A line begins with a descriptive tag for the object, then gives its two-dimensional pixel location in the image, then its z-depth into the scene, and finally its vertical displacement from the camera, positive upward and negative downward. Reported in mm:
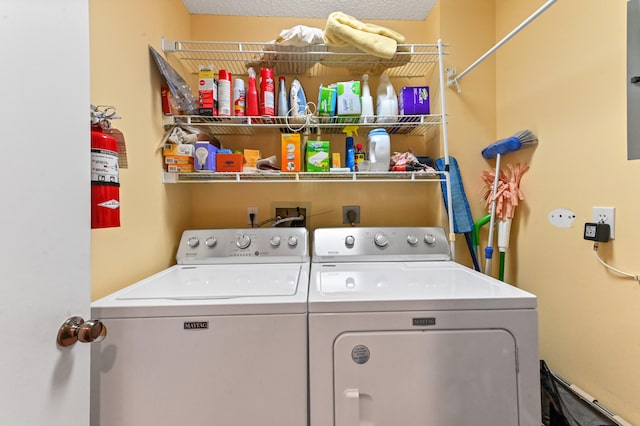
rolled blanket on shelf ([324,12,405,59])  1390 +950
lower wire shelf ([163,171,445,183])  1472 +203
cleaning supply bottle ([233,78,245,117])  1489 +652
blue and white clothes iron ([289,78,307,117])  1525 +646
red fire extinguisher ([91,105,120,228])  734 +103
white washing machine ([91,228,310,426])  819 -478
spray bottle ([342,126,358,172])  1597 +377
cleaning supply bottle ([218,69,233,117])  1454 +660
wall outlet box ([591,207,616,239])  1038 -29
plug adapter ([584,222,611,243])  1045 -92
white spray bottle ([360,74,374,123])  1553 +619
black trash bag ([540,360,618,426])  1083 -860
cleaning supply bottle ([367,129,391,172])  1534 +352
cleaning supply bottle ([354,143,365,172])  1587 +333
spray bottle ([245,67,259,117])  1499 +659
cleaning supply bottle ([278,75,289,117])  1536 +642
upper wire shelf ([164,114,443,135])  1490 +533
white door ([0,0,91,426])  486 +12
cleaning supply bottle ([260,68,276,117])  1480 +675
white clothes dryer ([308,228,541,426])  839 -485
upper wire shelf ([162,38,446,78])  1523 +938
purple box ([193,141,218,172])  1445 +303
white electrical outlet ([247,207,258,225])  1798 -19
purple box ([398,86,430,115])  1550 +650
